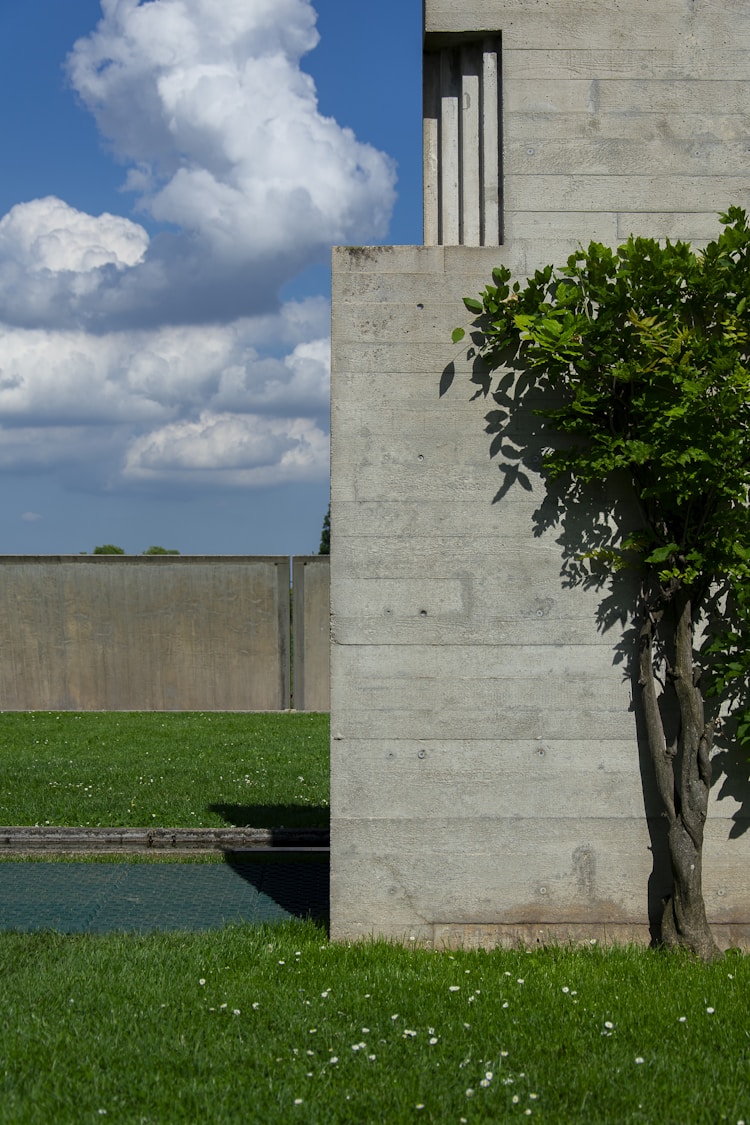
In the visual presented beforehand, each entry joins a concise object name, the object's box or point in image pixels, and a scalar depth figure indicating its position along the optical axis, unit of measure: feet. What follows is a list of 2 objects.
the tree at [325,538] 158.59
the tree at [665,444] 17.90
